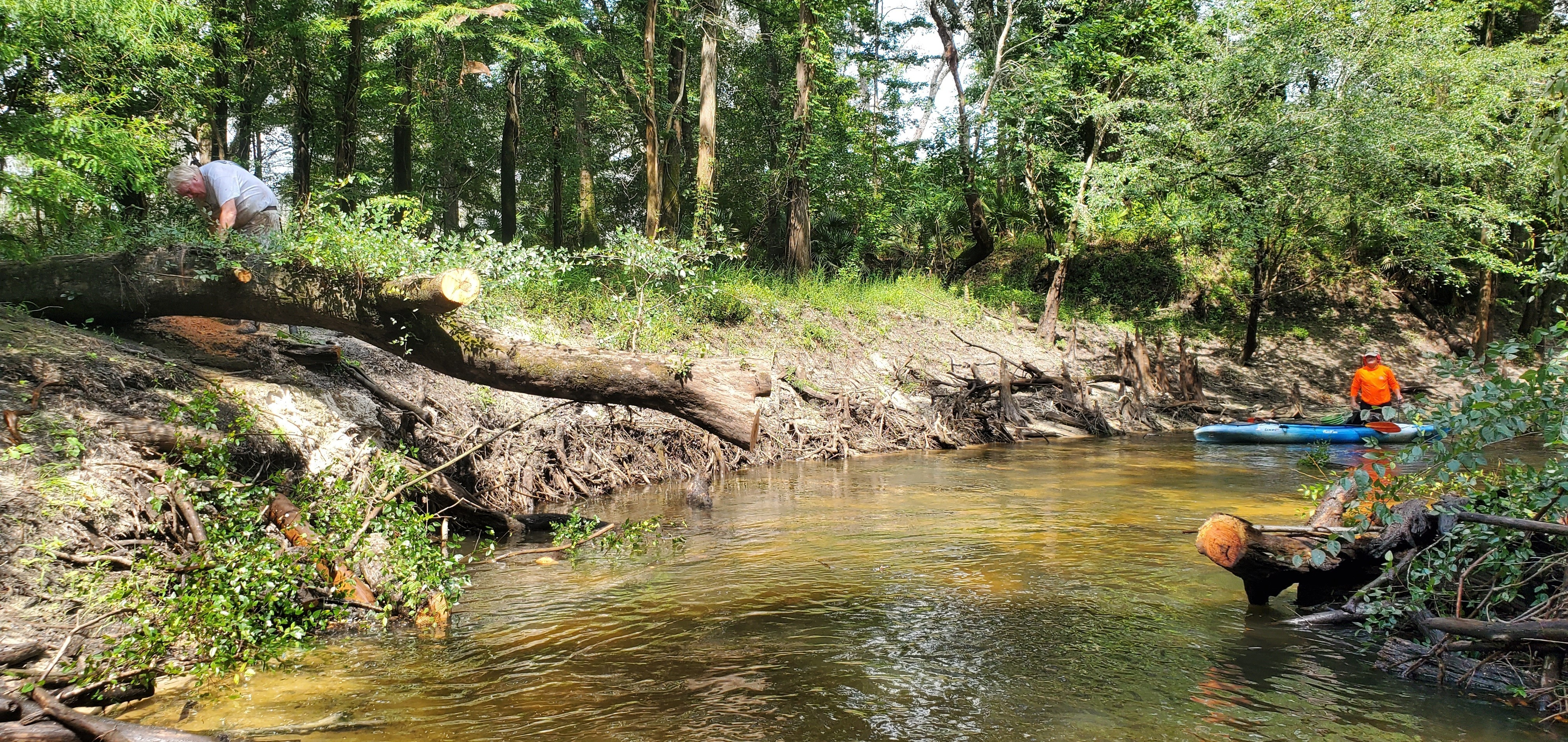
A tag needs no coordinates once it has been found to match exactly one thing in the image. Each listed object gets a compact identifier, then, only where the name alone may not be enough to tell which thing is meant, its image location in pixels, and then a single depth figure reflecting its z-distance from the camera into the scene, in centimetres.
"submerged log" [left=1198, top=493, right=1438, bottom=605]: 488
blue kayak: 1529
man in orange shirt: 1470
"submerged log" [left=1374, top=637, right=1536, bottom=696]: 407
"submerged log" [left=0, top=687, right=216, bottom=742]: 300
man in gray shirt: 698
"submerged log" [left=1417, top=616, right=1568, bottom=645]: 370
